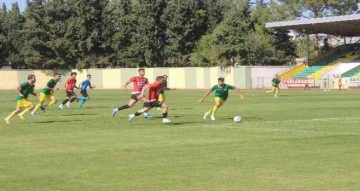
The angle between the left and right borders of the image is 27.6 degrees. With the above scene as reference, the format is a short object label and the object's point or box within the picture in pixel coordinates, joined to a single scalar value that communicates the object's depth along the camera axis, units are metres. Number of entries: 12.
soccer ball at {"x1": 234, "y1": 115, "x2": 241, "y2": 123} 25.43
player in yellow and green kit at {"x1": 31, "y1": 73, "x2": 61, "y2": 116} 31.84
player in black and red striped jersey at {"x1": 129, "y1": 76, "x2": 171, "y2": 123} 25.59
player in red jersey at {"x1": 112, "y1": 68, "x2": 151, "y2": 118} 27.65
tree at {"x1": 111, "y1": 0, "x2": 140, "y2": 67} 92.19
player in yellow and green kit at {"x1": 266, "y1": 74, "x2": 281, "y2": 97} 54.44
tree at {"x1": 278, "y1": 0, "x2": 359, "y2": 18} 115.94
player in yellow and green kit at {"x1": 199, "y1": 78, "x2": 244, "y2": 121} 27.68
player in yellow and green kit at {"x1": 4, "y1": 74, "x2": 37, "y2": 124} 26.62
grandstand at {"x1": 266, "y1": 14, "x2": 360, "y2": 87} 74.38
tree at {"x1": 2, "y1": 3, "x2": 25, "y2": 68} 95.56
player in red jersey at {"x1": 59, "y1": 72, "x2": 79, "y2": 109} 38.34
